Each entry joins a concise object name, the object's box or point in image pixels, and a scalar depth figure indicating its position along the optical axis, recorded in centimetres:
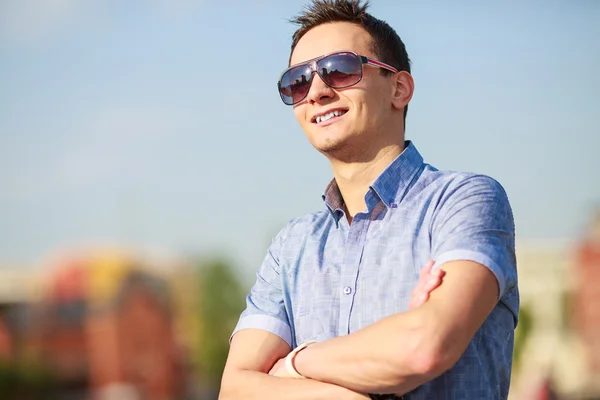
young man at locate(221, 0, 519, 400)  250
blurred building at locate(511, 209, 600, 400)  4638
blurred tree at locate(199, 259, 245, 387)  6203
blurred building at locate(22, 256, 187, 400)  5553
